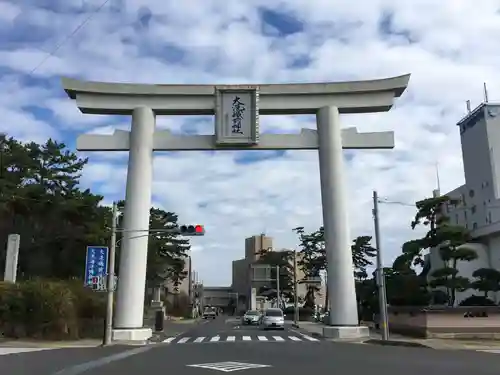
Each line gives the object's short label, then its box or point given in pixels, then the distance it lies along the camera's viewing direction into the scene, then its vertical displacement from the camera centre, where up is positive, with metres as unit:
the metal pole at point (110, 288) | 24.97 +1.15
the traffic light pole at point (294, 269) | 57.00 +4.90
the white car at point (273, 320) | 42.62 -0.56
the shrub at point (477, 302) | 33.53 +0.60
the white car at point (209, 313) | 102.48 +0.00
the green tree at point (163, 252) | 56.25 +6.88
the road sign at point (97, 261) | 26.69 +2.51
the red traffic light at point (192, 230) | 23.31 +3.46
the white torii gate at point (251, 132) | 27.67 +9.36
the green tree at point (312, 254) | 61.03 +6.52
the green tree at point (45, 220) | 39.09 +6.77
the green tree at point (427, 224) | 31.92 +5.32
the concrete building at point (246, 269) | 109.21 +9.25
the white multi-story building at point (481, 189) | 44.88 +10.88
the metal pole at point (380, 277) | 25.61 +1.65
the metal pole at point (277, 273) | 69.31 +4.88
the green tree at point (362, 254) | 57.22 +5.93
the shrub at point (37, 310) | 28.36 +0.19
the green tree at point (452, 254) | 31.23 +3.25
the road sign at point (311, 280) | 65.16 +4.04
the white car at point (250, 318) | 53.75 -0.50
